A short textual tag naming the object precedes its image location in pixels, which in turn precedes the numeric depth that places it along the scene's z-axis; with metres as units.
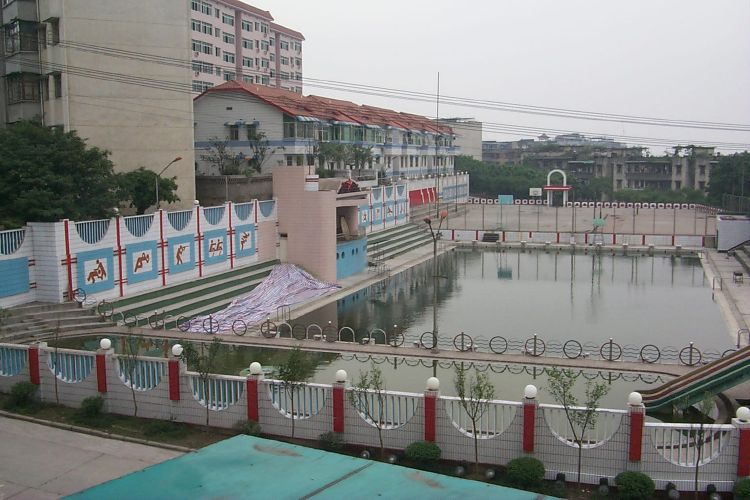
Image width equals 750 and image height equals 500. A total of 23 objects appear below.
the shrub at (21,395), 15.33
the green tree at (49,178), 23.41
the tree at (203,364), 14.14
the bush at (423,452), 12.32
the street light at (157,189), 28.98
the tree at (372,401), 12.81
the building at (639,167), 96.62
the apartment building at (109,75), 30.97
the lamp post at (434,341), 21.72
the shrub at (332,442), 13.14
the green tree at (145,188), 29.84
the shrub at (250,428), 13.61
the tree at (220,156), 44.83
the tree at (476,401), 12.06
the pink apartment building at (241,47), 61.56
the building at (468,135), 111.00
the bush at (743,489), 11.05
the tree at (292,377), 13.24
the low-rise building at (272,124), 48.06
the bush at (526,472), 11.64
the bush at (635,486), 11.22
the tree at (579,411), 11.75
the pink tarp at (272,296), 25.84
